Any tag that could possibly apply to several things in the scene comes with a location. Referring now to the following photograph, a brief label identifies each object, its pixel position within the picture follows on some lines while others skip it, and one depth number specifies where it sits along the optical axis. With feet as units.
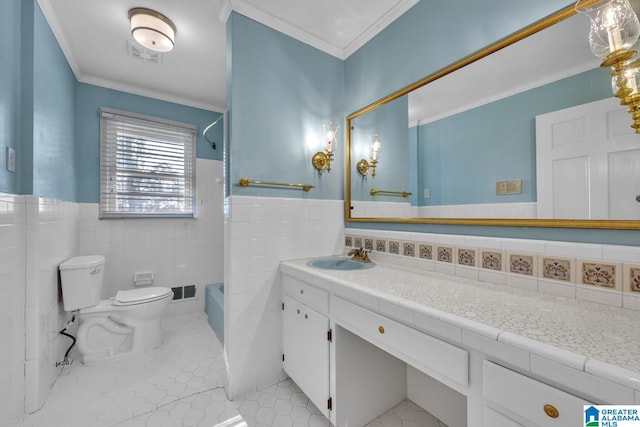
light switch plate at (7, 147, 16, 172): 4.45
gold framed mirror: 3.23
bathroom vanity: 1.95
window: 8.43
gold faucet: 5.73
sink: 5.69
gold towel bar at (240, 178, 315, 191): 5.40
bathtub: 7.68
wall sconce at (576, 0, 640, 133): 2.82
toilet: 6.38
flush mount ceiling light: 5.64
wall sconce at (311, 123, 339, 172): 6.35
